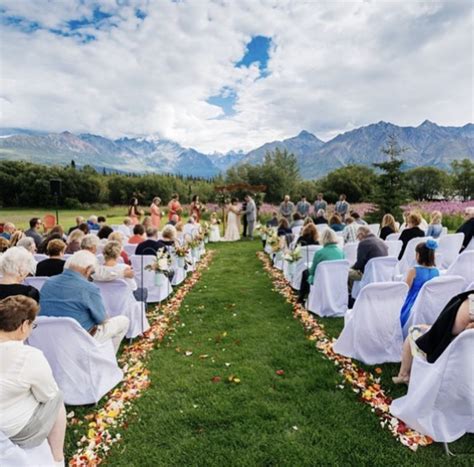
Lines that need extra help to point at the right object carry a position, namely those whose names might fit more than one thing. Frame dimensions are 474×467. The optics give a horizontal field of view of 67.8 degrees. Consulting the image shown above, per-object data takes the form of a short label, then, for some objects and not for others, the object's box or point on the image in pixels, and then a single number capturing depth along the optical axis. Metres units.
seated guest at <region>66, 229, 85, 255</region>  6.15
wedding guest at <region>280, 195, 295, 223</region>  15.35
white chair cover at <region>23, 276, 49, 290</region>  4.25
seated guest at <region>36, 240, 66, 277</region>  4.53
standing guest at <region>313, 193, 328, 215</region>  16.25
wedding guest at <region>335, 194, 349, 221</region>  14.92
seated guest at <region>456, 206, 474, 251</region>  7.44
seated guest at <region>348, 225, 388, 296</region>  5.57
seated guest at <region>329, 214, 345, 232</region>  8.38
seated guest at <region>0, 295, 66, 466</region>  2.01
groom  15.97
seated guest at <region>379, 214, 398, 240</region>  7.93
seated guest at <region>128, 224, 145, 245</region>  7.32
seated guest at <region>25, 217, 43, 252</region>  7.49
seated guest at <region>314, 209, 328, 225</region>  11.44
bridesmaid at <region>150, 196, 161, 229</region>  12.34
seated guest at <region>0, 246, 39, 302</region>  3.35
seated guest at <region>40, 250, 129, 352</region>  3.34
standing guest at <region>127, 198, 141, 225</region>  11.93
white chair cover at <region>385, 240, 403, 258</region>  6.65
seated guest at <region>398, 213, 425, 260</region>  7.09
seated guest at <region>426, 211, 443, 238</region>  7.90
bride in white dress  16.17
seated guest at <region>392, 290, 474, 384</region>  2.66
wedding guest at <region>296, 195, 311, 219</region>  16.14
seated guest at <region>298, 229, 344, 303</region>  5.66
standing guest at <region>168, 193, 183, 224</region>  13.38
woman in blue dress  3.87
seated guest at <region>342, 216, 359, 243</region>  8.69
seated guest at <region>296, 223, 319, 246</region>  6.95
